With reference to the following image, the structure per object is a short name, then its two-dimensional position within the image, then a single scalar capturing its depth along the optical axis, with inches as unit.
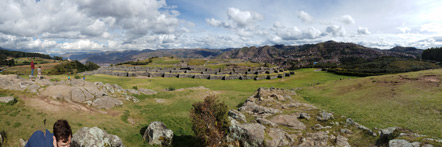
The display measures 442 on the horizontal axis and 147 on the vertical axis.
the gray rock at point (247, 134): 434.3
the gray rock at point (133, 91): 1155.2
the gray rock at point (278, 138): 430.6
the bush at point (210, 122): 439.5
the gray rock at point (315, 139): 434.0
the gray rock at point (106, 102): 750.0
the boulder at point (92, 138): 399.2
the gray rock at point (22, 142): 381.6
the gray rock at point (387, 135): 417.5
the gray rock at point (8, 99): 543.1
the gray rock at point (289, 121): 587.2
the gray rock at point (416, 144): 354.7
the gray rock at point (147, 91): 1229.9
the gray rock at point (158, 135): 523.5
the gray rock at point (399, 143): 360.2
